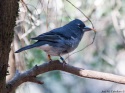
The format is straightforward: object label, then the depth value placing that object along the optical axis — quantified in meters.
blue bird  6.31
